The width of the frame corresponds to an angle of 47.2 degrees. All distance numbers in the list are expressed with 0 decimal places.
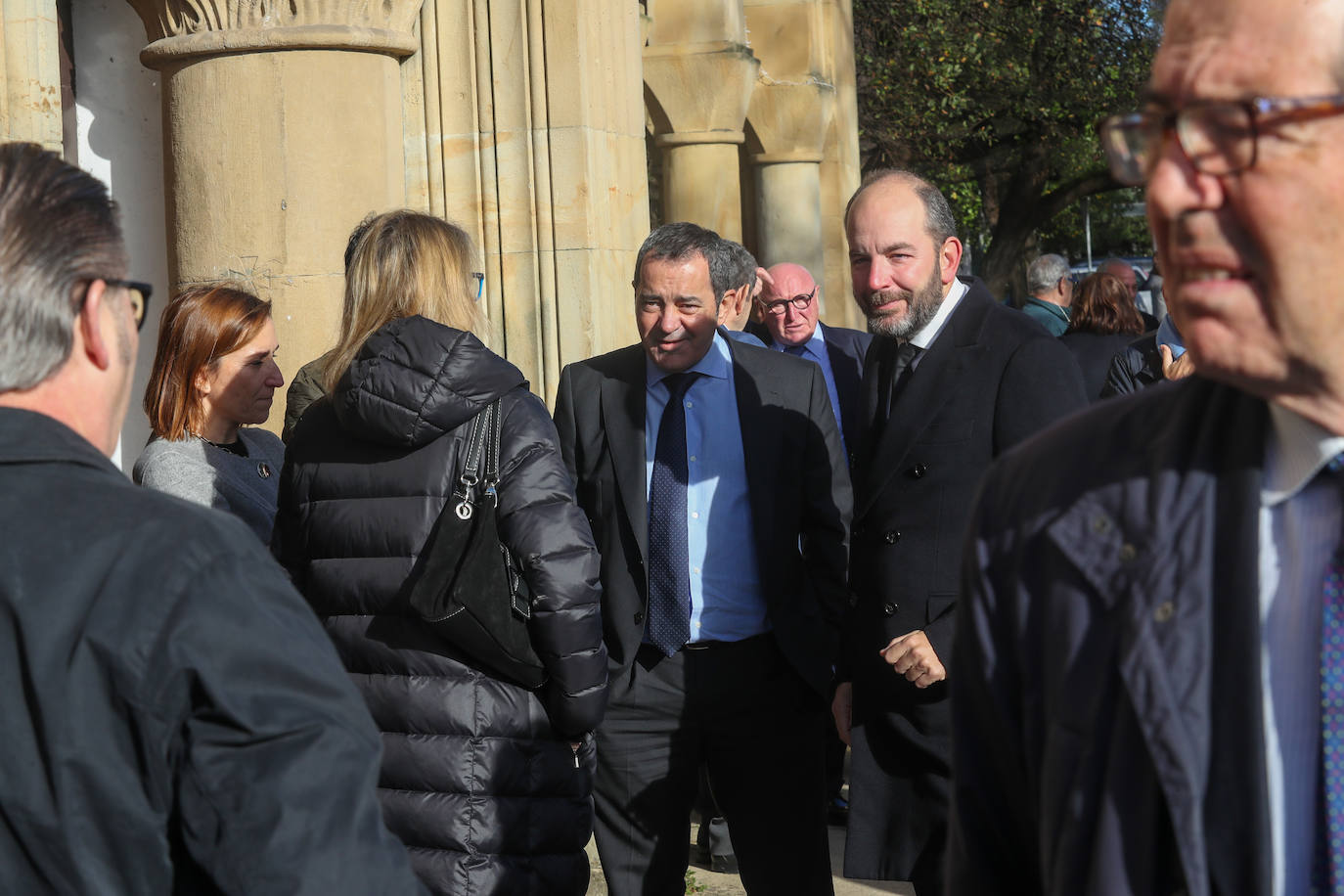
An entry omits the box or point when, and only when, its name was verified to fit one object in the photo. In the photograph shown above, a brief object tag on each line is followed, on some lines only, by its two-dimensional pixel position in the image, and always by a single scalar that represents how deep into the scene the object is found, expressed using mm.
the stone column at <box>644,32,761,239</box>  9031
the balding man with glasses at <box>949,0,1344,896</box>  1300
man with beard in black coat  3426
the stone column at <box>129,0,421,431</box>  4797
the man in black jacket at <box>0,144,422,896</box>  1533
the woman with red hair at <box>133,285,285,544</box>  3662
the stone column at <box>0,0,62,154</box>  3756
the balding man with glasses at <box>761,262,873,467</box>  6164
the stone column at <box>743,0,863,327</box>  10453
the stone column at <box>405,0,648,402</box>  5637
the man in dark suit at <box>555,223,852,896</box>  3812
